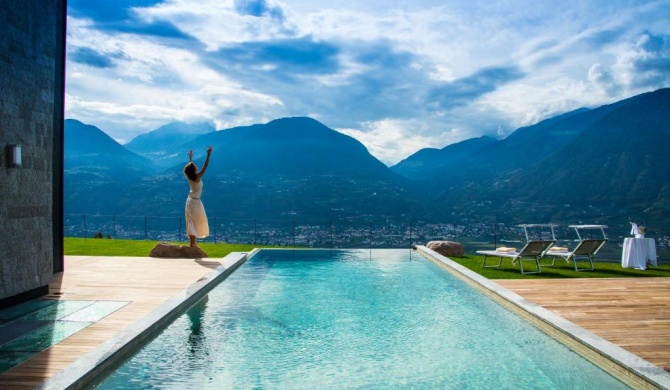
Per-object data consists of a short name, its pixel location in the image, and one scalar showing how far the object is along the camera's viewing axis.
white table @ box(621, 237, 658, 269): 9.59
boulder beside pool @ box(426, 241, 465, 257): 12.30
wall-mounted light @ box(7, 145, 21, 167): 5.39
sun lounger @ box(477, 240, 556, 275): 8.34
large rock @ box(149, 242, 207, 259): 10.52
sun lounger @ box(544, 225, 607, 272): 8.98
